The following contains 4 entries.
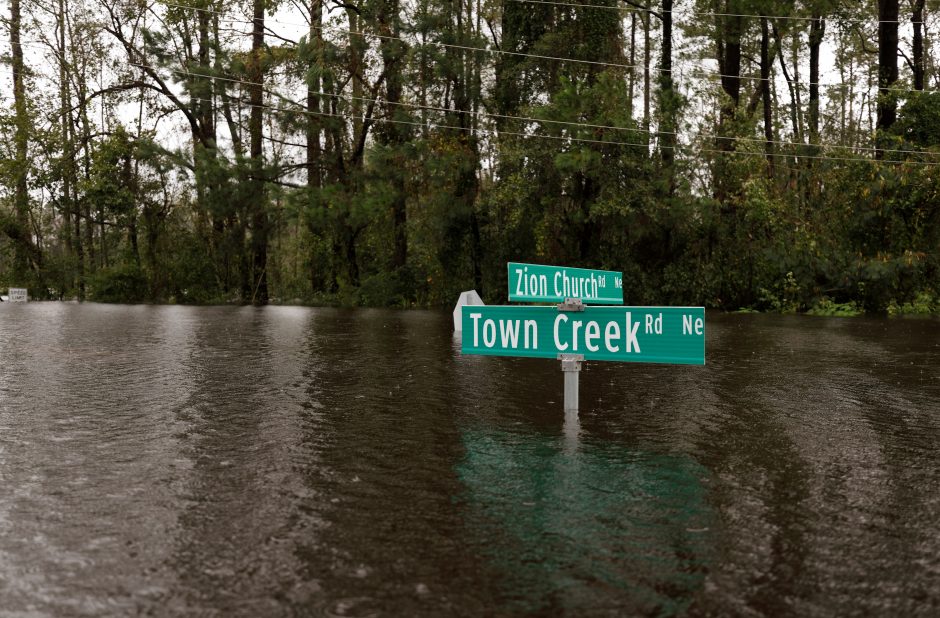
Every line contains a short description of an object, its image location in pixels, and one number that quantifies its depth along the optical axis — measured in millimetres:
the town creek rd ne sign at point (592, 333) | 6070
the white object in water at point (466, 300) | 16203
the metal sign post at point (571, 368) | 6676
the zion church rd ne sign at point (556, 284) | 7098
